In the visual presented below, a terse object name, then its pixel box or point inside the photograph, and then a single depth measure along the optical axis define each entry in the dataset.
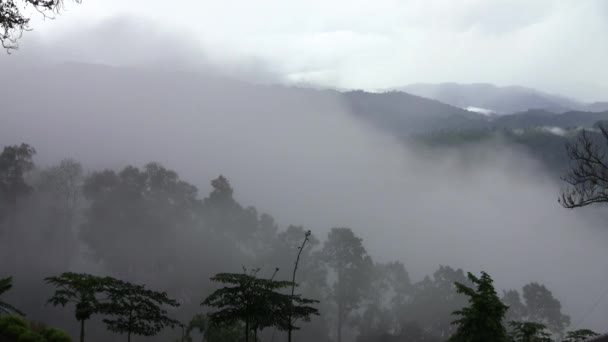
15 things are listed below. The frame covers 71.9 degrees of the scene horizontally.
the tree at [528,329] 19.42
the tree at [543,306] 57.47
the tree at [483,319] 17.22
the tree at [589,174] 19.58
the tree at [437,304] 52.06
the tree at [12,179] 57.94
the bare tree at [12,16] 12.00
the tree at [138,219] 56.16
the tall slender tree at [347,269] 56.16
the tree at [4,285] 15.87
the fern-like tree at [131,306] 15.38
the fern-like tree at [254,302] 16.08
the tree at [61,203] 64.25
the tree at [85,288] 14.99
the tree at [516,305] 57.12
